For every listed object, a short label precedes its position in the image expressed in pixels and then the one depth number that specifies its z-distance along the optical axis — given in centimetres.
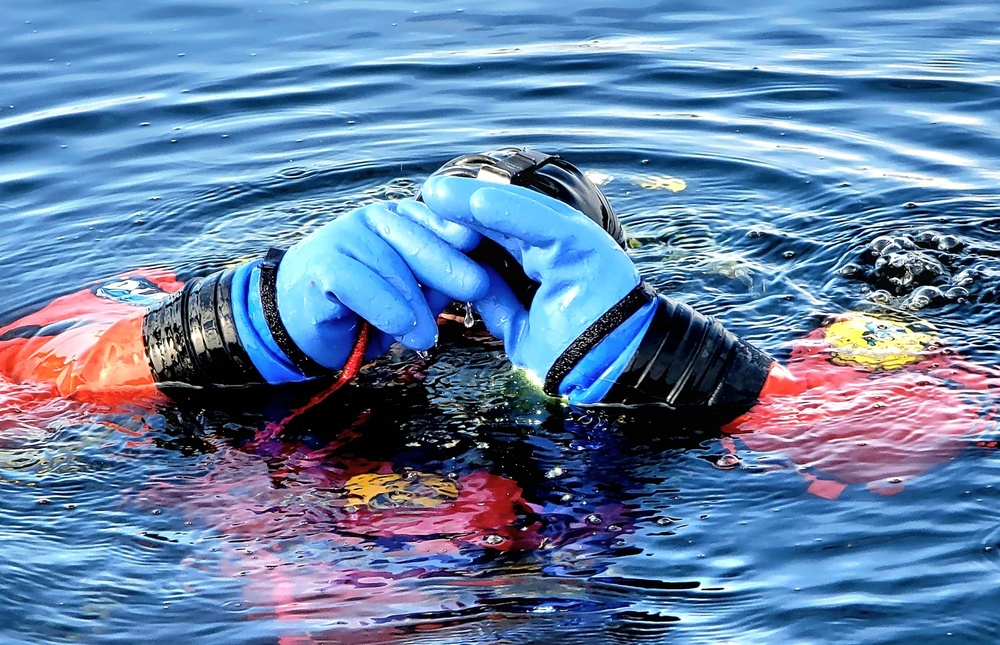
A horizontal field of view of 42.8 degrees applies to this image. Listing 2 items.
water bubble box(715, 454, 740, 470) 408
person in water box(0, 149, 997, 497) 405
